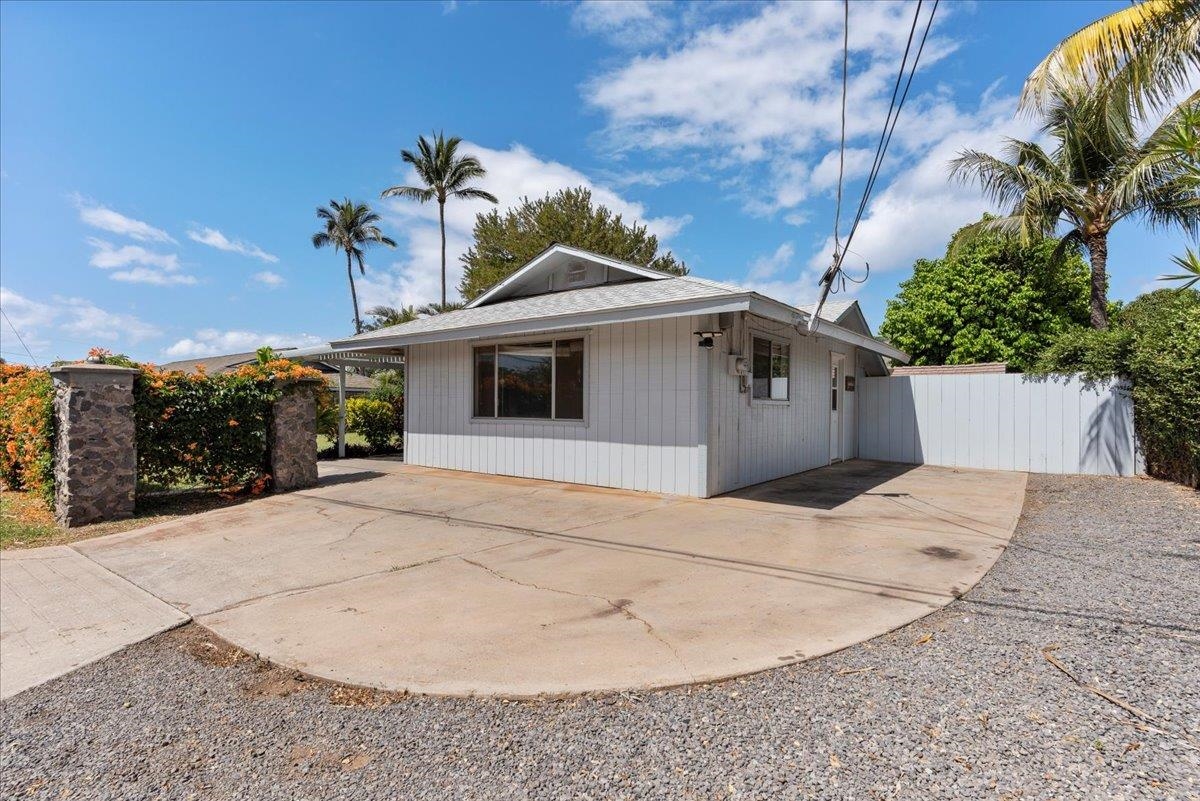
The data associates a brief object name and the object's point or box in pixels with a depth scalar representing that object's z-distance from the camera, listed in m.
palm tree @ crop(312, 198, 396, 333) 32.75
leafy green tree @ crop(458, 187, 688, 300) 27.69
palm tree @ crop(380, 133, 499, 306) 25.58
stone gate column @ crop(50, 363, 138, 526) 6.69
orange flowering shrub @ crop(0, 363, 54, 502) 7.21
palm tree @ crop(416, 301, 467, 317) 29.49
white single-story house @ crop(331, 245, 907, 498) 7.66
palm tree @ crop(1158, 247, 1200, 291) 5.61
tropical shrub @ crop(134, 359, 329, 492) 7.53
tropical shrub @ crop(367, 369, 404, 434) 15.23
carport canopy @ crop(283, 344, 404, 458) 13.09
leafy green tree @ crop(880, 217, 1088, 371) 16.53
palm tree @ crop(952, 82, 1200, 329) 11.58
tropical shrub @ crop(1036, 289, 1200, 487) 7.59
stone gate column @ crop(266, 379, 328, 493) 8.70
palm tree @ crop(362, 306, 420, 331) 33.12
